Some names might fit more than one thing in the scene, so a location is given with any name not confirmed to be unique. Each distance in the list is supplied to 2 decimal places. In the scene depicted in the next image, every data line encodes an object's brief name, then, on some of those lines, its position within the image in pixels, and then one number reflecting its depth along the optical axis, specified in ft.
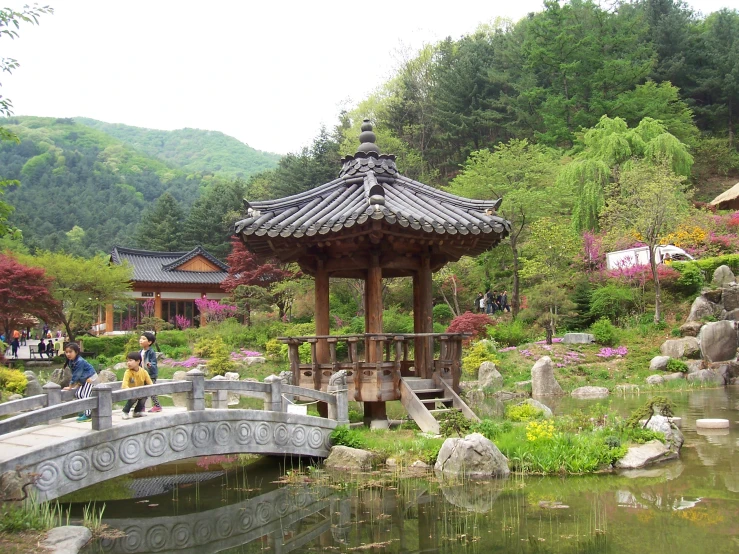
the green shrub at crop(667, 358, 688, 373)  66.08
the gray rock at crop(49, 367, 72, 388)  63.70
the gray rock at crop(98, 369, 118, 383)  73.87
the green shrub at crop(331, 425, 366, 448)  32.73
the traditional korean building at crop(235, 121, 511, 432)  34.24
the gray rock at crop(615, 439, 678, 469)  29.30
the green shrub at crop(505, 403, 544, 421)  38.04
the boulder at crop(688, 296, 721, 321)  73.82
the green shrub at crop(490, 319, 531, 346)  84.99
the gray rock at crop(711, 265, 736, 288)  79.82
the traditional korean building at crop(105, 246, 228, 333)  138.72
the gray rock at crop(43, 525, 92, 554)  19.22
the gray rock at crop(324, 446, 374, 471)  30.30
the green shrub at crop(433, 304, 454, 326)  104.68
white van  88.43
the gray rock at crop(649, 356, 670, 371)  67.56
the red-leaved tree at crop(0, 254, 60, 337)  86.48
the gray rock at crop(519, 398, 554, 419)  39.16
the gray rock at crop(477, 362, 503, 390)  66.23
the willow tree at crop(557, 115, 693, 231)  98.43
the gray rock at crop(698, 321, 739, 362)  65.62
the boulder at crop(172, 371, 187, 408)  45.50
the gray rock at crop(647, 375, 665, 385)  63.57
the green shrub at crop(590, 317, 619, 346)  76.79
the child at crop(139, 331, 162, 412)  32.60
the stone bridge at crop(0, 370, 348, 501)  23.63
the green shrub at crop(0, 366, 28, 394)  68.80
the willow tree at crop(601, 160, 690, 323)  77.25
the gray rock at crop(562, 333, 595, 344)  77.41
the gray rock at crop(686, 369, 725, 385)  62.80
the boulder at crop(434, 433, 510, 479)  27.94
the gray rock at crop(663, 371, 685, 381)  64.08
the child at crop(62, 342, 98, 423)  30.23
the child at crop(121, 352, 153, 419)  29.66
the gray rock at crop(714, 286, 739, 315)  73.82
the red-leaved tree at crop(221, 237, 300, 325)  107.76
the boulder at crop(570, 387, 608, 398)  59.72
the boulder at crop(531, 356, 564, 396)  61.77
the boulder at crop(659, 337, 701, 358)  68.28
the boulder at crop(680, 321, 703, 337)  71.46
